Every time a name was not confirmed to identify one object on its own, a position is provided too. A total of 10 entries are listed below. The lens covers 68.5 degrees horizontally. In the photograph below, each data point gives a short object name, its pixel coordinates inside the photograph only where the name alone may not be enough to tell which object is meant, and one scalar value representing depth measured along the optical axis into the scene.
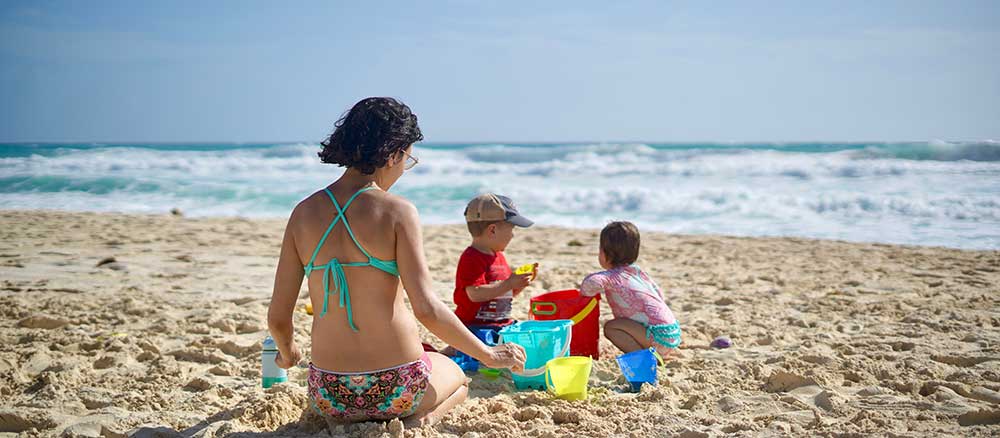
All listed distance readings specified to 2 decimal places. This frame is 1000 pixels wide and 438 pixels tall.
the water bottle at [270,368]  3.44
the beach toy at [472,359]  3.78
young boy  3.78
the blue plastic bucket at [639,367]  3.54
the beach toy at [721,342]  4.37
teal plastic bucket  3.52
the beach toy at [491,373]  3.76
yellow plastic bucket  3.29
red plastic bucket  3.97
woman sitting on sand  2.54
